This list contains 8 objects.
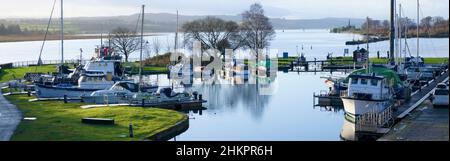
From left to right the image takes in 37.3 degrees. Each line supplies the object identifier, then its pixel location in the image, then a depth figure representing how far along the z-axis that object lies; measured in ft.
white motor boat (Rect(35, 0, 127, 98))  164.25
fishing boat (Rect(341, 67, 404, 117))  125.29
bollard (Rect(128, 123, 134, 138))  98.16
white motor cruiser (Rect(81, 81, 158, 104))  152.87
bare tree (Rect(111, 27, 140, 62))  324.02
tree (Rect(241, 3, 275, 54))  330.16
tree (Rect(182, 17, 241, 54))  316.60
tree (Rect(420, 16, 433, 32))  535.60
